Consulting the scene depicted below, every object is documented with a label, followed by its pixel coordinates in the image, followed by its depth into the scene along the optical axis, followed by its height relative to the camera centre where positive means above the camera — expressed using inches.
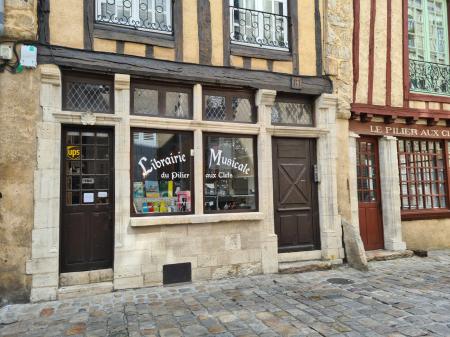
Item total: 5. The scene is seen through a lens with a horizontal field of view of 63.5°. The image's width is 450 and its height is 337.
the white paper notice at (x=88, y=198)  201.5 -2.6
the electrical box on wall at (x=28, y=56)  185.6 +71.0
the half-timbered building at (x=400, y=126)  278.1 +48.6
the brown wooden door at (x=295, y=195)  246.4 -3.9
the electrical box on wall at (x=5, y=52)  181.8 +71.6
